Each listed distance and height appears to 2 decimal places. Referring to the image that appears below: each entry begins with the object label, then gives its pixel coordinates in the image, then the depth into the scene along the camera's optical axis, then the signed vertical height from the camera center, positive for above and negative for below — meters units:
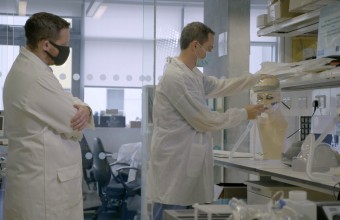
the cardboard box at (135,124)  4.73 -0.13
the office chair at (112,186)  4.58 -0.67
